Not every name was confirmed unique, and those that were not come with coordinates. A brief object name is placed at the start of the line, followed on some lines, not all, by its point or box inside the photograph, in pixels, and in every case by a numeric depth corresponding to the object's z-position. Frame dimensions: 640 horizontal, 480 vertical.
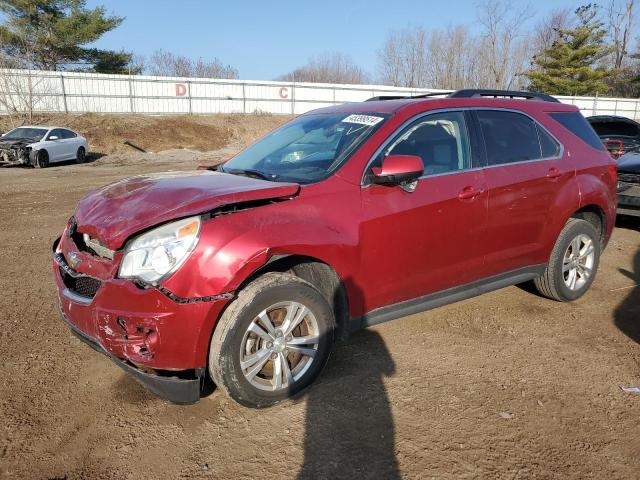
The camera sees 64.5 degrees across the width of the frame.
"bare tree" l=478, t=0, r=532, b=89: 58.00
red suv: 2.69
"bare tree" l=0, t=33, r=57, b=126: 26.00
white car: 17.23
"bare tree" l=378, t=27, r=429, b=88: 62.25
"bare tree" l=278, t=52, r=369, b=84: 70.19
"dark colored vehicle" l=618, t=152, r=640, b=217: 7.50
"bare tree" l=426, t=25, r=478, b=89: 60.41
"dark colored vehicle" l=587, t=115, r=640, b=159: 10.52
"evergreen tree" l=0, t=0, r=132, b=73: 33.00
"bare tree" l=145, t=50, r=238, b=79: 52.51
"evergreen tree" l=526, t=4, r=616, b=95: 48.44
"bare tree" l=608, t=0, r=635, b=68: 62.28
